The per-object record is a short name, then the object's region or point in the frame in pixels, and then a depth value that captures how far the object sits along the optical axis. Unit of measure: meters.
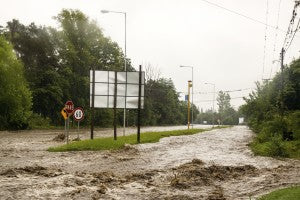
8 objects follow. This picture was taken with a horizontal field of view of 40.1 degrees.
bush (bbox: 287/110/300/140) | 25.78
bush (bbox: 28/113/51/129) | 53.42
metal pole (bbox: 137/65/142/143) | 27.45
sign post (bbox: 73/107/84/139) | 26.38
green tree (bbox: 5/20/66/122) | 57.31
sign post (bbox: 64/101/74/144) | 24.84
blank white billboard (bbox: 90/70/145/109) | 27.39
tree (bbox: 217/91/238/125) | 168.23
